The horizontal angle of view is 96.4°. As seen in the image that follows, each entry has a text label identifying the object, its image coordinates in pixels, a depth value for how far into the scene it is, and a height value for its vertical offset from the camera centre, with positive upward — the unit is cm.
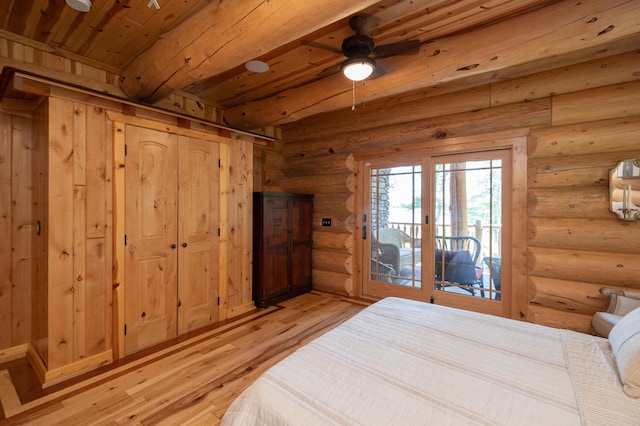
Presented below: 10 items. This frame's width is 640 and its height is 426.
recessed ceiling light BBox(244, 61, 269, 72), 282 +147
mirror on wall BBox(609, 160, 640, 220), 245 +19
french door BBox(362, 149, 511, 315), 324 -22
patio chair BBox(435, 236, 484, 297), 337 -61
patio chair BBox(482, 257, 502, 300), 321 -68
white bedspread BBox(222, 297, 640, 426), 102 -72
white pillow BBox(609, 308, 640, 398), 114 -63
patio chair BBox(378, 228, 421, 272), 378 -46
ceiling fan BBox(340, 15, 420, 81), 213 +124
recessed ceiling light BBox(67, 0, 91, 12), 196 +145
